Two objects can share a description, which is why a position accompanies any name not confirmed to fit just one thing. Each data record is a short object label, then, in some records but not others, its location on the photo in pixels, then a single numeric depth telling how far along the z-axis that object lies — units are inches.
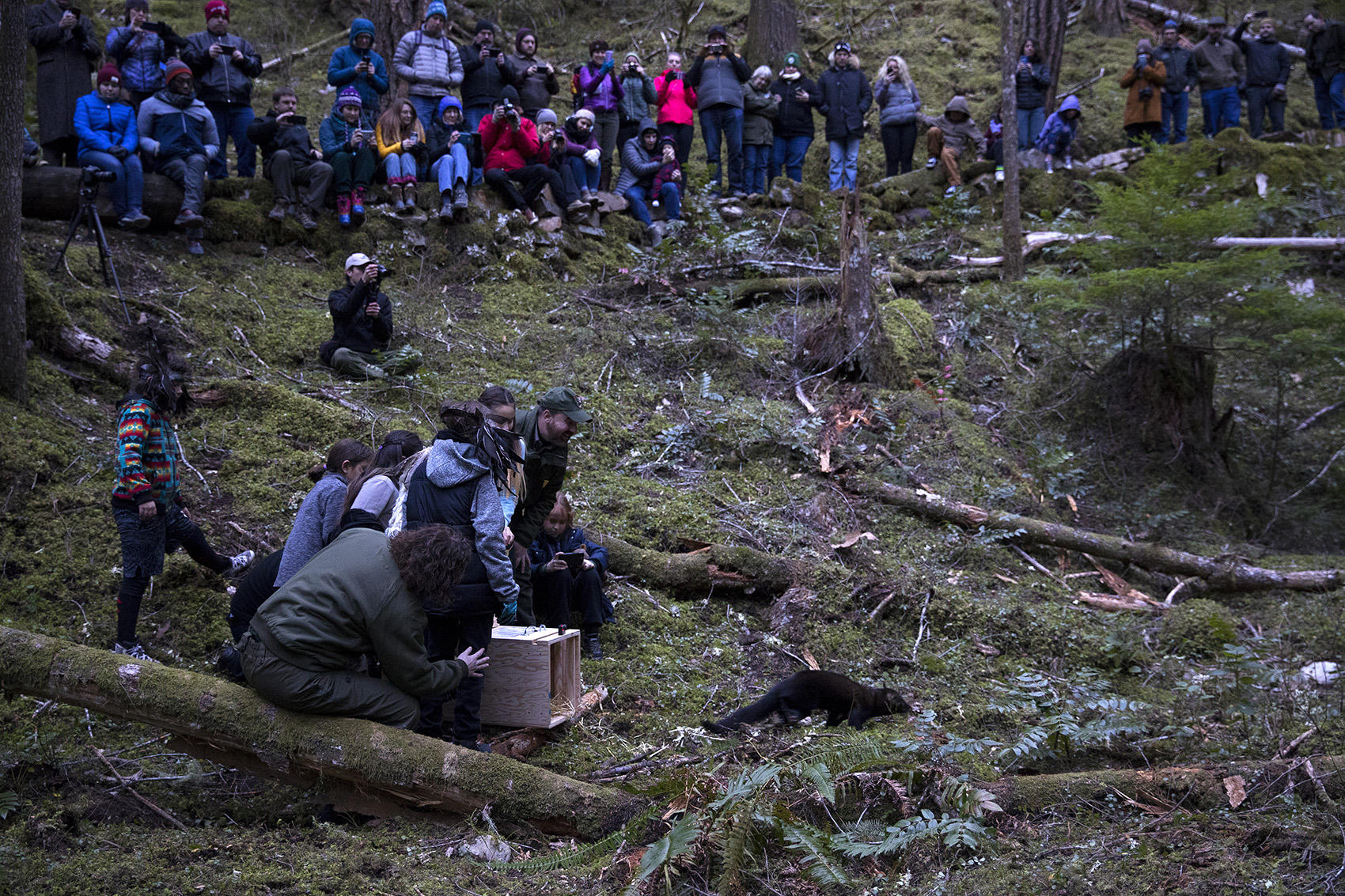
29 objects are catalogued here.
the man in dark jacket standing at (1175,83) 628.1
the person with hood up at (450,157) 429.4
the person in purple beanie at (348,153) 410.9
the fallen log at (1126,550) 313.6
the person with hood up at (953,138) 593.0
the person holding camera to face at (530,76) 476.7
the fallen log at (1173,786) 159.8
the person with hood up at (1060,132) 597.3
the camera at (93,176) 351.6
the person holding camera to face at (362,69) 427.2
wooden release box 196.1
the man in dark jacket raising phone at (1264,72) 640.4
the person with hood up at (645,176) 492.7
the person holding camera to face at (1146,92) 596.1
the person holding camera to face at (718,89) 531.8
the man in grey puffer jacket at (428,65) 443.2
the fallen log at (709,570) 271.3
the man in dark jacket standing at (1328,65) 648.4
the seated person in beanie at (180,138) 376.5
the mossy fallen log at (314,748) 158.9
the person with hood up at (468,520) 184.4
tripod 324.2
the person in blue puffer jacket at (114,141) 361.1
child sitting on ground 238.7
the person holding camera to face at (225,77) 407.2
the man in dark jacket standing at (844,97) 553.6
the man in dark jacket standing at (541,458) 210.8
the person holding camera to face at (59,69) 367.9
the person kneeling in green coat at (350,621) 158.4
